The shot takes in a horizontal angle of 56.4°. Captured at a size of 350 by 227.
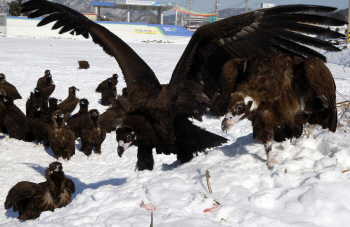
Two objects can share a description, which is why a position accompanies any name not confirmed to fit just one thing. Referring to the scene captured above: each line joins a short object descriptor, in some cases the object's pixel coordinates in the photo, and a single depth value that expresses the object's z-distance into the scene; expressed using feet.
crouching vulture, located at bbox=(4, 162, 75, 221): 14.62
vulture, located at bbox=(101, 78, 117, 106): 31.22
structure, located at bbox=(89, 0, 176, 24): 247.09
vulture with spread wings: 11.82
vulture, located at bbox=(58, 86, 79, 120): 28.04
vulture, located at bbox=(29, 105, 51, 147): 22.97
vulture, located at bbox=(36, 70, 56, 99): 32.55
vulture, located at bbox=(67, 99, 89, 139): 24.52
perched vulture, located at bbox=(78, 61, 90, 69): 49.83
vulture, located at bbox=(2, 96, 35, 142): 23.71
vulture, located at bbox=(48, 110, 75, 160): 20.94
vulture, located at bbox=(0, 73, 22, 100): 30.93
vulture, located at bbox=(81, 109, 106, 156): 21.66
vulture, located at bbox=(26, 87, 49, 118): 27.09
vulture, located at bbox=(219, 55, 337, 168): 9.77
